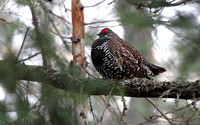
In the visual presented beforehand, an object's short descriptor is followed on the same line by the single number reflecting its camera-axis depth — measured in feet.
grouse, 31.71
